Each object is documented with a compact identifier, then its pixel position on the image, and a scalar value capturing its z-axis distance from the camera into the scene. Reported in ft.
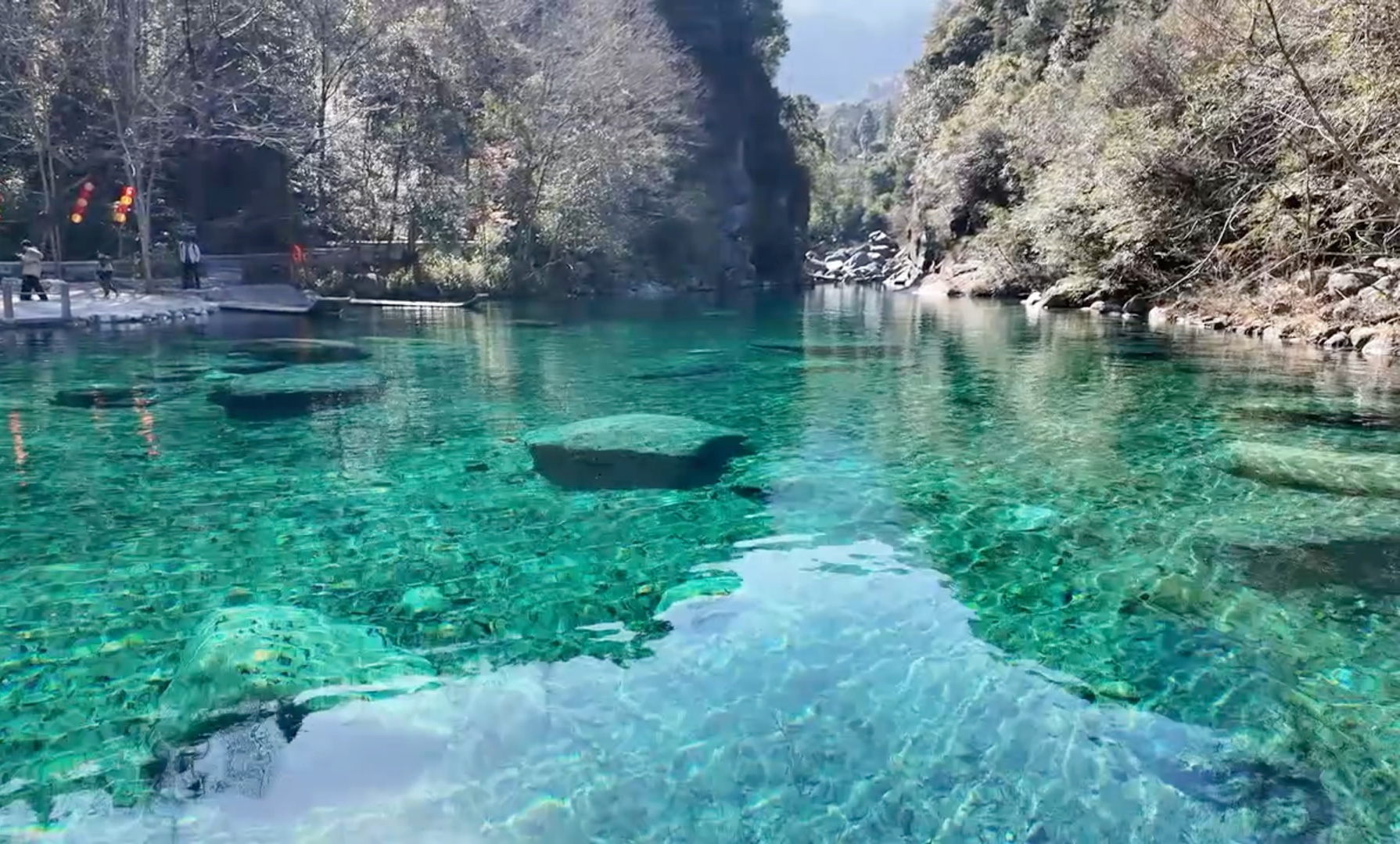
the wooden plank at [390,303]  84.12
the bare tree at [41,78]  69.31
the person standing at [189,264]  77.30
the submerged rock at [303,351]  47.29
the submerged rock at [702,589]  16.83
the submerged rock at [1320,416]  30.27
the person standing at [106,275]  70.54
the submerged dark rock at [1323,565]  17.03
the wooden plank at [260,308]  72.23
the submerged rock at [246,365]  42.57
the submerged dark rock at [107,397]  34.45
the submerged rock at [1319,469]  22.88
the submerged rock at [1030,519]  20.57
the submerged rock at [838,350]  53.11
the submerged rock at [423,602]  16.11
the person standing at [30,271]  62.85
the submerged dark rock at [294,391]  33.91
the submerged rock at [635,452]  24.58
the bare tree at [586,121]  96.48
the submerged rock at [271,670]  12.71
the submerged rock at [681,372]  43.24
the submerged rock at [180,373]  40.57
